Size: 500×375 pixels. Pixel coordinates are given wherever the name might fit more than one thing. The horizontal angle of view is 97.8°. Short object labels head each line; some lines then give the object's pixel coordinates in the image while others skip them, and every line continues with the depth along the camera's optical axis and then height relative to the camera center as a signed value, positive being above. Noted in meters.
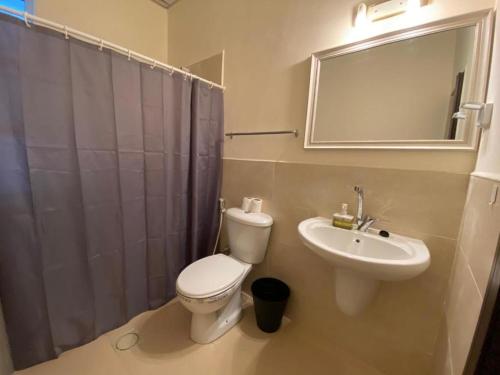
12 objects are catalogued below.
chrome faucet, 1.10 -0.27
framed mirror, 0.91 +0.39
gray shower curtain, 0.97 -0.16
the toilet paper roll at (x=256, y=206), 1.56 -0.32
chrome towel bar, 1.39 +0.20
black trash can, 1.39 -0.91
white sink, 0.80 -0.37
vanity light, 0.99 +0.74
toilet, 1.20 -0.70
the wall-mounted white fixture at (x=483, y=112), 0.79 +0.22
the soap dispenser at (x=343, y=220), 1.12 -0.28
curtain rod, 0.90 +0.56
